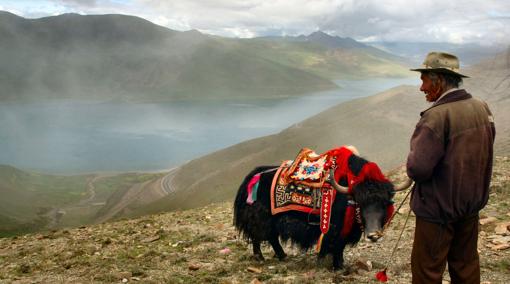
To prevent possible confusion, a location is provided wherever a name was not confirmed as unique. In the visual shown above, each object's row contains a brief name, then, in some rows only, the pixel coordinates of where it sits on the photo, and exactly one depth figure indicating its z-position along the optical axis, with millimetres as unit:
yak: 4863
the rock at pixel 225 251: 6999
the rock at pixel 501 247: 5839
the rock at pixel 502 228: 6379
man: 3117
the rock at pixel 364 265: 5508
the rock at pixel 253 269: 5776
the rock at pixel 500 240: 6016
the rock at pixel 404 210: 8538
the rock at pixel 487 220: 6988
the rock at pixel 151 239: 8656
